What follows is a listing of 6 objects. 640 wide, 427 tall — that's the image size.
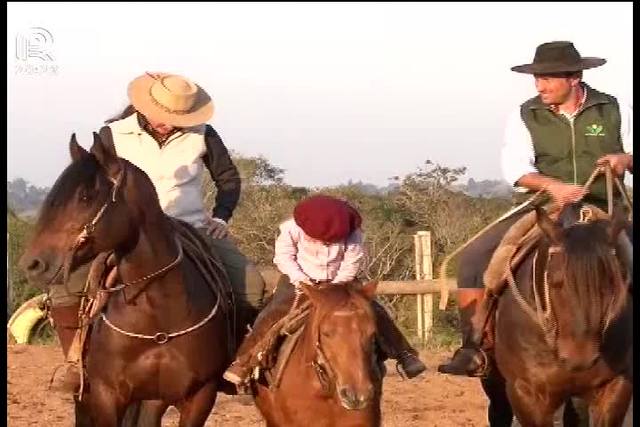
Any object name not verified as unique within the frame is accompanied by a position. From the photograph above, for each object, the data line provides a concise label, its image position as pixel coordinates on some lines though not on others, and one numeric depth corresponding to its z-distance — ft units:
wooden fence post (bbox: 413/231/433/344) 84.63
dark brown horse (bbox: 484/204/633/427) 38.39
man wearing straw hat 44.59
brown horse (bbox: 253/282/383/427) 32.71
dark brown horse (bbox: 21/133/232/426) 38.85
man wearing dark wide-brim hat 44.24
